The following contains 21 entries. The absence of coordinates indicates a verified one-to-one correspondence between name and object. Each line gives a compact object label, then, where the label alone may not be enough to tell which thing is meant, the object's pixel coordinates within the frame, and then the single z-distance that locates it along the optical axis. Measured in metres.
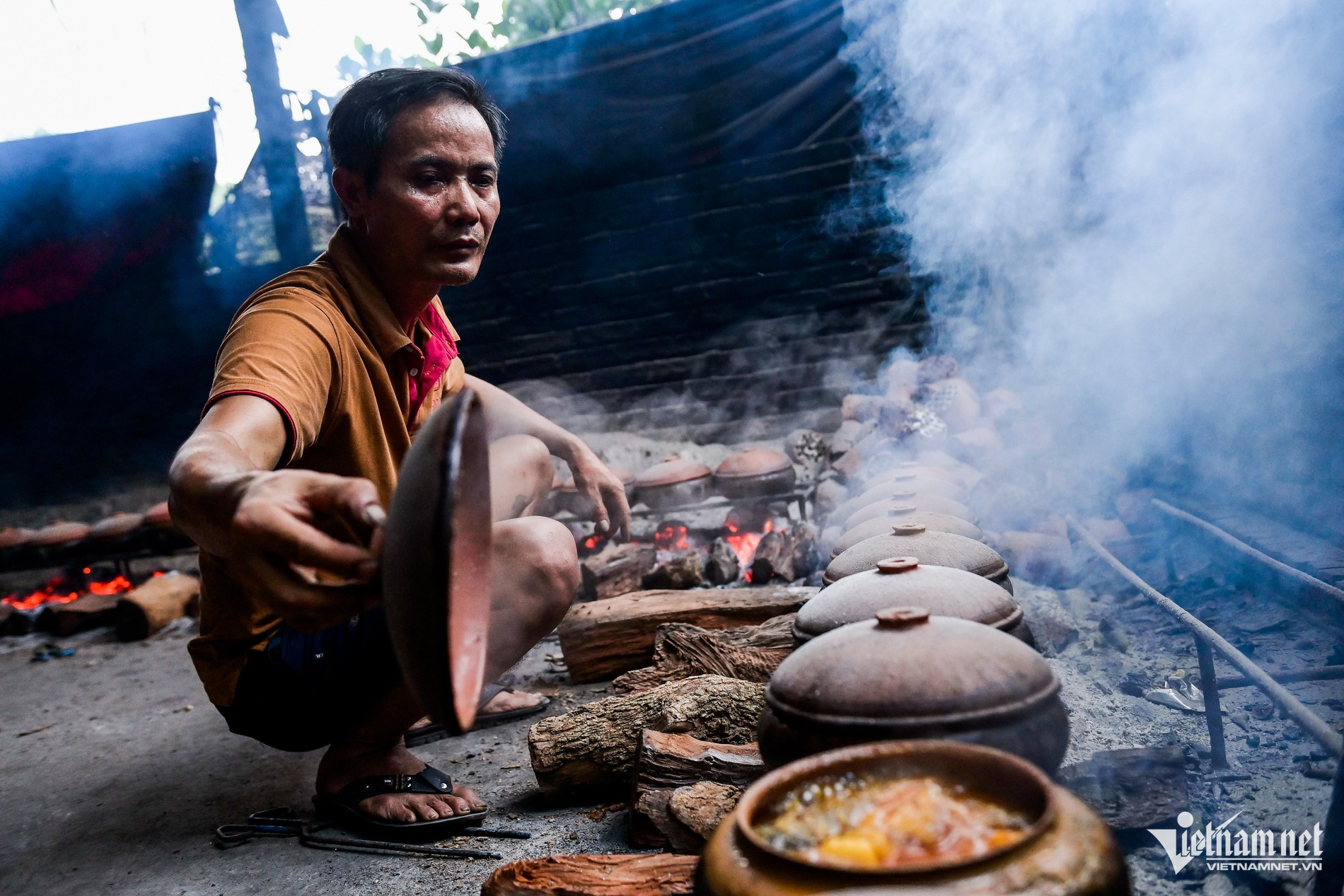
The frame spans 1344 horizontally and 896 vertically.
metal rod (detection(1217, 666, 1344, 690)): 2.46
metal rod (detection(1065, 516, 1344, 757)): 1.78
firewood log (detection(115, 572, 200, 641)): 6.65
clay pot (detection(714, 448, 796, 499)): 6.16
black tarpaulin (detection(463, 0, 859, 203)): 7.07
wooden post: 8.41
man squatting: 2.66
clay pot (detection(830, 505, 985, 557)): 3.35
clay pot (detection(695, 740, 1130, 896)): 1.11
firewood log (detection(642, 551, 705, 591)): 5.16
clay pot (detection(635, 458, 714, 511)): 6.28
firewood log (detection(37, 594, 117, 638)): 7.05
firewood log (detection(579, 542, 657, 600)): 5.24
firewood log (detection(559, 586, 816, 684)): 4.10
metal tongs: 2.62
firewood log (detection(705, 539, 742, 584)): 5.40
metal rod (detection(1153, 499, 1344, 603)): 2.63
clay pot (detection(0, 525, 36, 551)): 8.33
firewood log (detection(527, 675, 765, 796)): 2.73
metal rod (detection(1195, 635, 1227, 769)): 2.46
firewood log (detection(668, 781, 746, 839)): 2.15
